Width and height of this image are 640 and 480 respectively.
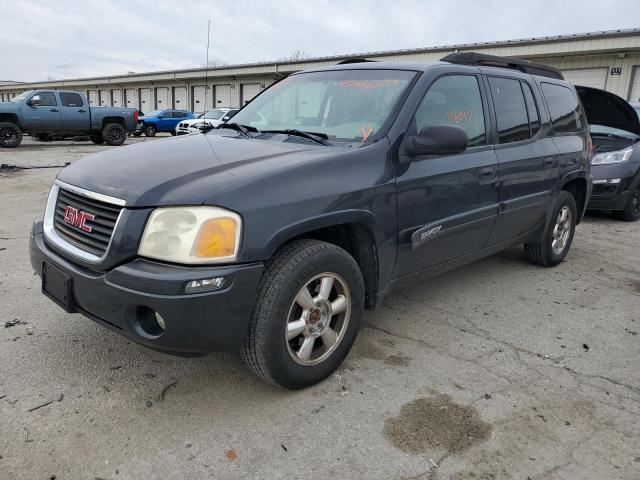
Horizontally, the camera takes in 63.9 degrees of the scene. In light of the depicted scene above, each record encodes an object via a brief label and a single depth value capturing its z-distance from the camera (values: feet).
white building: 59.47
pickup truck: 52.19
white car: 71.90
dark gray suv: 7.31
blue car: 83.92
